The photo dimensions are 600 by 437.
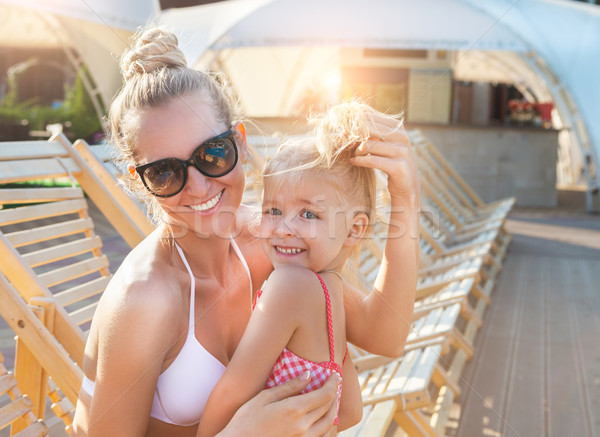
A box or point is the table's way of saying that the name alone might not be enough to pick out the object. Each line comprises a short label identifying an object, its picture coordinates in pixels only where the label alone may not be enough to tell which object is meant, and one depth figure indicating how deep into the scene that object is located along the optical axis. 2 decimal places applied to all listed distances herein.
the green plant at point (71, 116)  10.95
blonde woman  1.27
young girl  1.25
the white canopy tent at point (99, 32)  10.55
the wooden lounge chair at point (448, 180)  5.94
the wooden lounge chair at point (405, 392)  2.17
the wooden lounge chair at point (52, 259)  1.91
